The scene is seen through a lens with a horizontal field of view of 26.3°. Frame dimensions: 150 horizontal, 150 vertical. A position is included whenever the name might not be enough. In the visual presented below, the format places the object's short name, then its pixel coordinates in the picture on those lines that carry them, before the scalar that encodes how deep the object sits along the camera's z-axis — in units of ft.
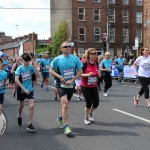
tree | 153.89
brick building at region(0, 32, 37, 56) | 223.92
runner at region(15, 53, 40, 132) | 22.90
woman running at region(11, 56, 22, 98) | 41.32
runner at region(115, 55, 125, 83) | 72.28
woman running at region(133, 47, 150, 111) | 30.58
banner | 73.51
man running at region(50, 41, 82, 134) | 21.70
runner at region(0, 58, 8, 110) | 21.99
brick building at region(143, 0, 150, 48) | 100.48
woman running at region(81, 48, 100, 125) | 24.68
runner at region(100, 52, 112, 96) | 42.42
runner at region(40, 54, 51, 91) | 53.72
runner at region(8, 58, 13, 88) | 64.48
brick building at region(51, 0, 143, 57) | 151.64
